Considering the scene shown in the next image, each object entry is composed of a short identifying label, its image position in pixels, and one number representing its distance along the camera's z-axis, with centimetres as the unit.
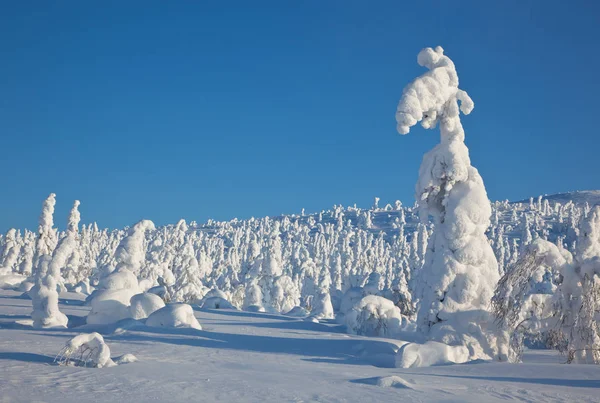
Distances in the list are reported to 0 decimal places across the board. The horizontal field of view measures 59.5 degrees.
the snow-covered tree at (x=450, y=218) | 1416
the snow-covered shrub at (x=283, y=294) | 4928
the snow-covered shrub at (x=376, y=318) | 1880
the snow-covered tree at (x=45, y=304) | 1702
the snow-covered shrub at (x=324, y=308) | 3900
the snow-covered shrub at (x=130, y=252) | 2752
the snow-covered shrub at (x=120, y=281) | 2117
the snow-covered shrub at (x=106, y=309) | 1884
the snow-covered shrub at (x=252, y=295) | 4544
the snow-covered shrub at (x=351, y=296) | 2892
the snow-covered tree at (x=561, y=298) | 1257
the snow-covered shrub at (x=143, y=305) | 1866
